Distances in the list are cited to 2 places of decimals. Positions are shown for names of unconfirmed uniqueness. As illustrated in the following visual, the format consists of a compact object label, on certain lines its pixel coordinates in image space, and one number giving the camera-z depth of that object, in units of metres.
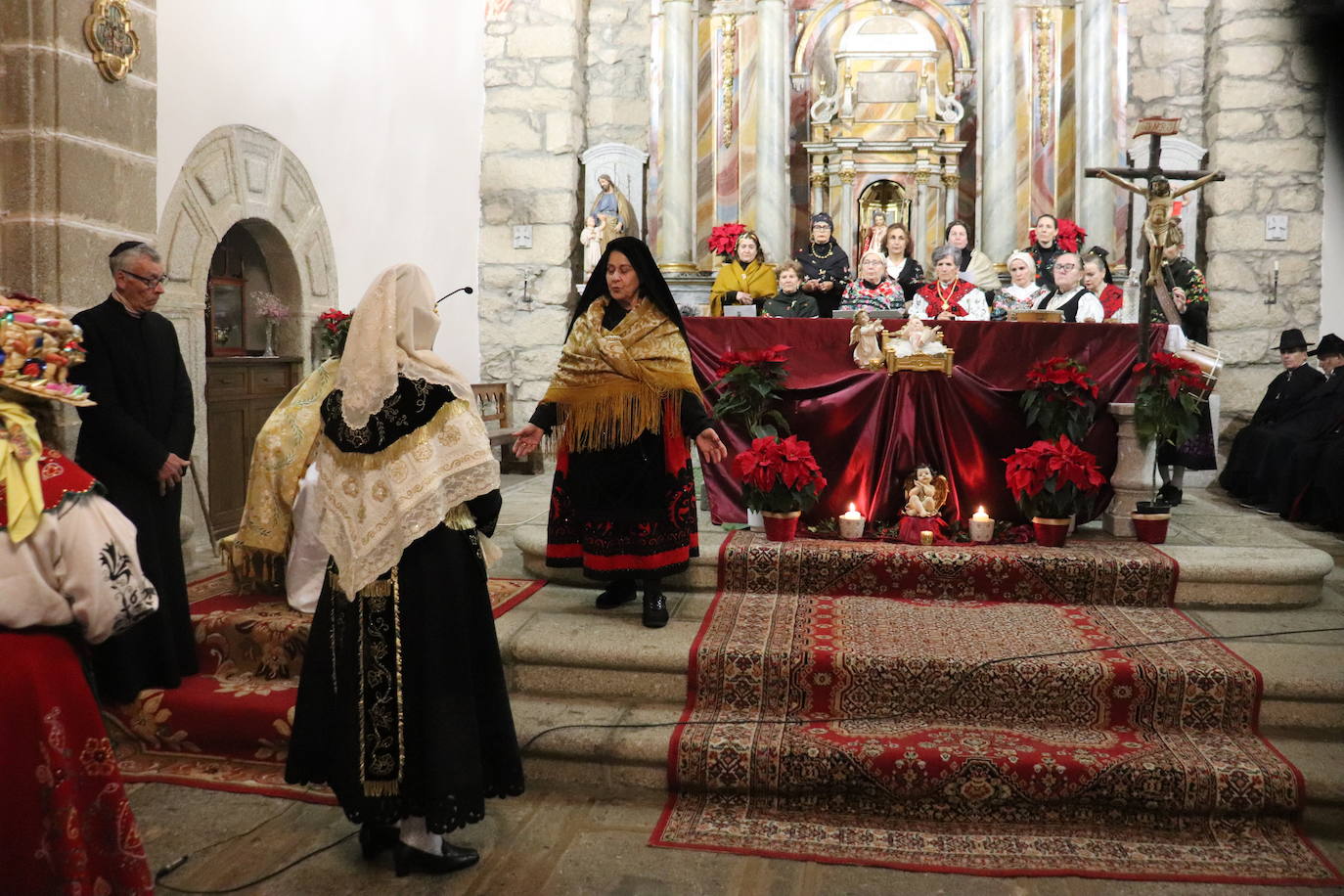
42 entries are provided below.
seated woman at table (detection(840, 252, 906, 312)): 6.12
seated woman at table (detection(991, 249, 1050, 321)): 6.20
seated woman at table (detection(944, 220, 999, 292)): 7.45
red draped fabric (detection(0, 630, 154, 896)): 1.93
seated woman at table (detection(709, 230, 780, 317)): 7.27
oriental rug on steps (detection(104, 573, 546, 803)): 3.50
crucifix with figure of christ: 4.85
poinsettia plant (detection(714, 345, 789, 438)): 5.02
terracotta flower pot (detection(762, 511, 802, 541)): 4.73
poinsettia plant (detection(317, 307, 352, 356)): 5.66
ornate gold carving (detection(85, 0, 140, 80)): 4.42
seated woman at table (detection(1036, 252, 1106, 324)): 5.90
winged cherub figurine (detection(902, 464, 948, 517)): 4.90
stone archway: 5.23
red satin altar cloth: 5.07
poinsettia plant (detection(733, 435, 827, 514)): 4.67
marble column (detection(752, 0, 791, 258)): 8.99
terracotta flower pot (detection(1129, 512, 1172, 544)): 4.85
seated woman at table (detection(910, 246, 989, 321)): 6.14
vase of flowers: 6.19
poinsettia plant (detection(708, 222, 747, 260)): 7.41
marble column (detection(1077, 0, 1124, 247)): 8.55
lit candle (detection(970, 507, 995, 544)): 4.82
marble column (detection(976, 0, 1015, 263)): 8.77
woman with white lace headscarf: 2.60
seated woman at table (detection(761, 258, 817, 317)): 6.45
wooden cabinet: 5.71
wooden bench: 8.60
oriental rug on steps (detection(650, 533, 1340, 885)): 3.02
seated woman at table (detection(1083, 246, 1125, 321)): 6.04
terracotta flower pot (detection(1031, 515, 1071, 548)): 4.69
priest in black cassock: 3.61
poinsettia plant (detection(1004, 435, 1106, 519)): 4.64
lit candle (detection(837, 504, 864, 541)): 4.87
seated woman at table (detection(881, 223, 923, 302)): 6.92
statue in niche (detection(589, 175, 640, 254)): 8.84
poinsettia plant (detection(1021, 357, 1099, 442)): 4.84
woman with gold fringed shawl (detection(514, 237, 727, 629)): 3.89
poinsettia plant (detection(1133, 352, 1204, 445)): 4.84
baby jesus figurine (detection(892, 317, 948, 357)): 5.07
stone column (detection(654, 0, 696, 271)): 9.03
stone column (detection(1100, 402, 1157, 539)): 5.02
